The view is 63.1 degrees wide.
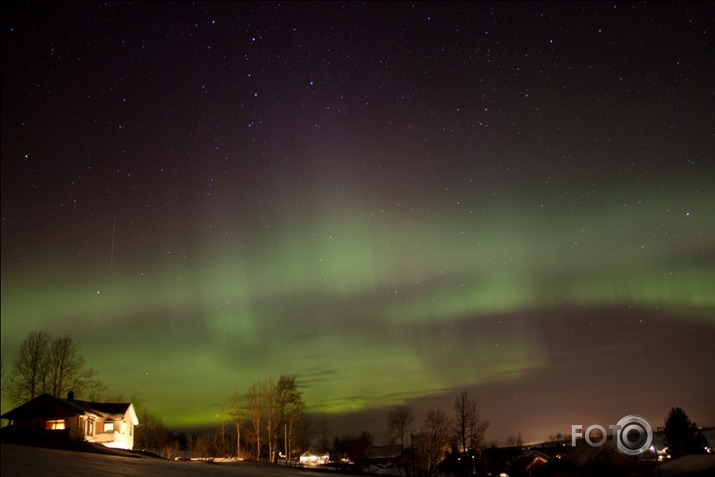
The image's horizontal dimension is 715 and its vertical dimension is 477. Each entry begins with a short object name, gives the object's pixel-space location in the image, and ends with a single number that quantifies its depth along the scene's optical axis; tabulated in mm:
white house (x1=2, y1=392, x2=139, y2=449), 44375
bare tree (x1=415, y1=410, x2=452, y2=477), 76688
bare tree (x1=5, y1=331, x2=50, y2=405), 60000
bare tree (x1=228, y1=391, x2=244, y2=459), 80975
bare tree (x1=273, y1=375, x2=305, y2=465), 79188
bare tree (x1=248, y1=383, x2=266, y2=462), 77750
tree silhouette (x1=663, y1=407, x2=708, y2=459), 55684
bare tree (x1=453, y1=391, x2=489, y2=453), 83062
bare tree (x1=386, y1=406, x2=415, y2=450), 96675
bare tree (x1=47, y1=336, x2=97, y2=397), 62000
